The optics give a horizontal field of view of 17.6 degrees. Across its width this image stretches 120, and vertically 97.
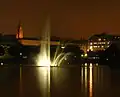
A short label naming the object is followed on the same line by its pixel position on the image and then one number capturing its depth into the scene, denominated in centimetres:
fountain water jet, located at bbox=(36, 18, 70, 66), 8594
